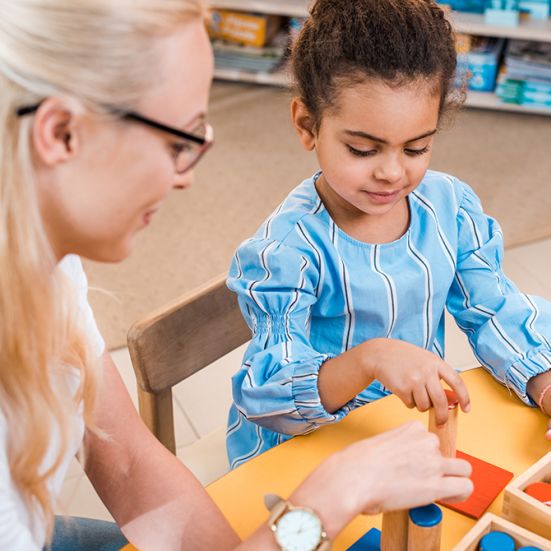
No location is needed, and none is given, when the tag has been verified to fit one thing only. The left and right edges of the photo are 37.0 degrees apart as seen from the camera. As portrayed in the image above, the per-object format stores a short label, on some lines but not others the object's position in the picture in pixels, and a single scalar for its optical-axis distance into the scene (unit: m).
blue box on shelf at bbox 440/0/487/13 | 3.93
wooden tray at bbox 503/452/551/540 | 0.96
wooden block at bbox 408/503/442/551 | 0.89
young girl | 1.24
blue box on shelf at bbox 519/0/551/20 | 3.84
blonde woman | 0.78
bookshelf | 3.76
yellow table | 1.06
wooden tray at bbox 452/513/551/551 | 0.91
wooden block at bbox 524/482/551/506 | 0.99
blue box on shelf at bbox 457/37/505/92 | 3.91
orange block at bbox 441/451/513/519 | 1.06
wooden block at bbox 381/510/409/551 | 0.91
